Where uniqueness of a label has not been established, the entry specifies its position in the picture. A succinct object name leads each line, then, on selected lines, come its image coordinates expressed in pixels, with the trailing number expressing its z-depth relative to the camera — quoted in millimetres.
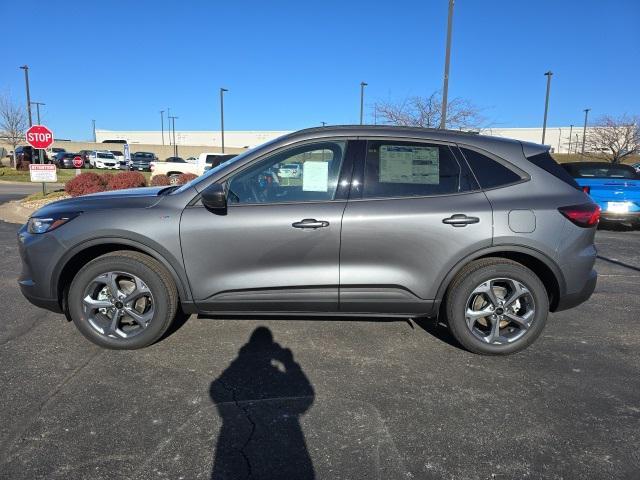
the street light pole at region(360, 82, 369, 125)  28422
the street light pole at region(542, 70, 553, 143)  28781
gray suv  3523
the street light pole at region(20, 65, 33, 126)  32438
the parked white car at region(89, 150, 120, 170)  42625
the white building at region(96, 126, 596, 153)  71062
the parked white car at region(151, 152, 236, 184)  21995
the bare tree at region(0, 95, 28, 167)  47844
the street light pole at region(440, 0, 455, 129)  12344
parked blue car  9656
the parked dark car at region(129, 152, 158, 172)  41375
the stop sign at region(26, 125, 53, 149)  13445
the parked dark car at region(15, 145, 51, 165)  36169
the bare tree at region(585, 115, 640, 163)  36094
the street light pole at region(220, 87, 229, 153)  36969
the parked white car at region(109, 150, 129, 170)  41562
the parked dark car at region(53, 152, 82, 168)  41812
